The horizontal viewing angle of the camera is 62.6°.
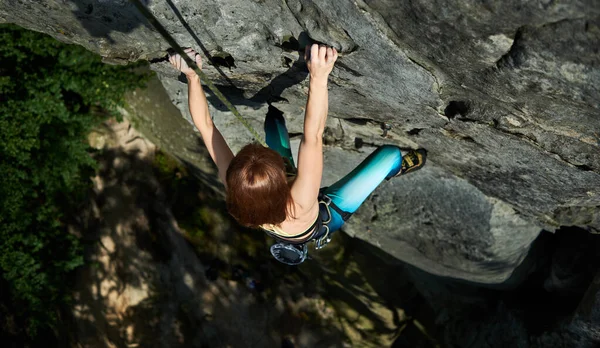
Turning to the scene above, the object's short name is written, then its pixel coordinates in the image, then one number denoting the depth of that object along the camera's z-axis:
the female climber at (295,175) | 2.82
